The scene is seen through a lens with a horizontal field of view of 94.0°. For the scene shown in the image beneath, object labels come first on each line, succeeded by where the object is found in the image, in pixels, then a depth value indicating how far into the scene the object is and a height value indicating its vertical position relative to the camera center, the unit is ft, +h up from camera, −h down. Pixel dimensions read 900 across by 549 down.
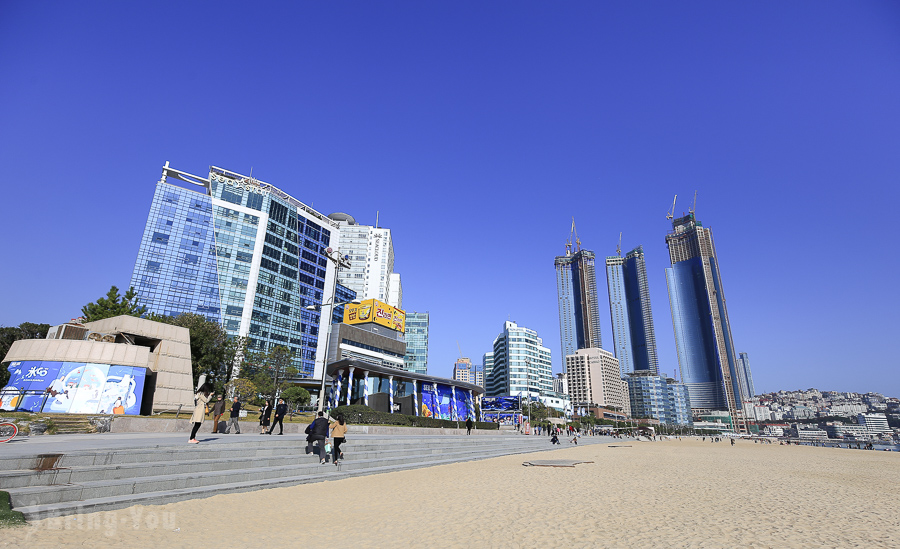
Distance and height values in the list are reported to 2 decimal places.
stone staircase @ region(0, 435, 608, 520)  26.07 -5.20
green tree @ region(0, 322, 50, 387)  156.46 +26.19
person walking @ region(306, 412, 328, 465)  47.73 -2.76
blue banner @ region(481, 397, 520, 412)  367.45 +6.51
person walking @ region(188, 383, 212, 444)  45.55 +0.16
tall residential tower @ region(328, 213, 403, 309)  457.68 +155.49
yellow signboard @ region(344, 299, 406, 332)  287.07 +62.91
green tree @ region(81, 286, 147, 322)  148.56 +33.84
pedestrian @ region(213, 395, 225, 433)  58.08 -0.62
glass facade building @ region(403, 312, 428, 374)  509.35 +78.02
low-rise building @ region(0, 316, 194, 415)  83.82 +6.64
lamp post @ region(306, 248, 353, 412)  87.48 +31.03
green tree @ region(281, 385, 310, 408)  166.61 +4.80
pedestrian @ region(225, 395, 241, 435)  64.44 -1.24
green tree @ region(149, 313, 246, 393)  158.20 +22.74
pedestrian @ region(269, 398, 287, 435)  69.27 -0.89
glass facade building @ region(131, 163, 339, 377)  272.72 +97.07
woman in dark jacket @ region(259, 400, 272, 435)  67.87 -1.69
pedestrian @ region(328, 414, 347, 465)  50.03 -3.19
